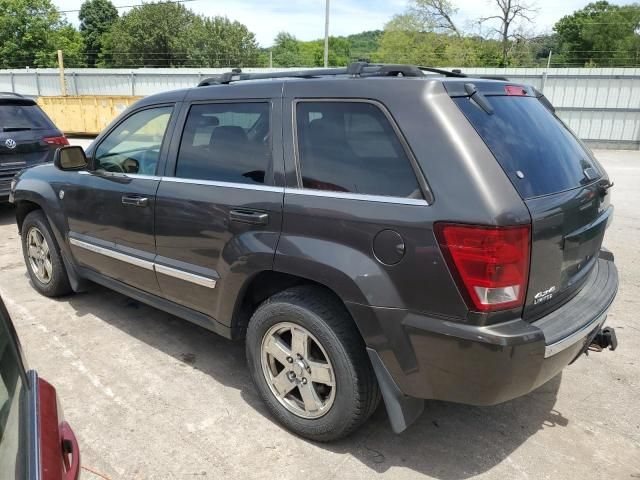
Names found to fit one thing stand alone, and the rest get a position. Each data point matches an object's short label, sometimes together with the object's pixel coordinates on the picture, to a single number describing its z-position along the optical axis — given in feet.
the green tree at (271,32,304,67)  236.96
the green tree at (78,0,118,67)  233.55
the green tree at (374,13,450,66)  134.00
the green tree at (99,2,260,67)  173.47
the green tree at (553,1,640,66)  180.65
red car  4.28
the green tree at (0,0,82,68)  166.71
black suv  23.25
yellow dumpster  59.62
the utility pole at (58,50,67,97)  71.41
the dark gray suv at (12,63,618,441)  7.02
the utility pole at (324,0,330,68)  78.23
